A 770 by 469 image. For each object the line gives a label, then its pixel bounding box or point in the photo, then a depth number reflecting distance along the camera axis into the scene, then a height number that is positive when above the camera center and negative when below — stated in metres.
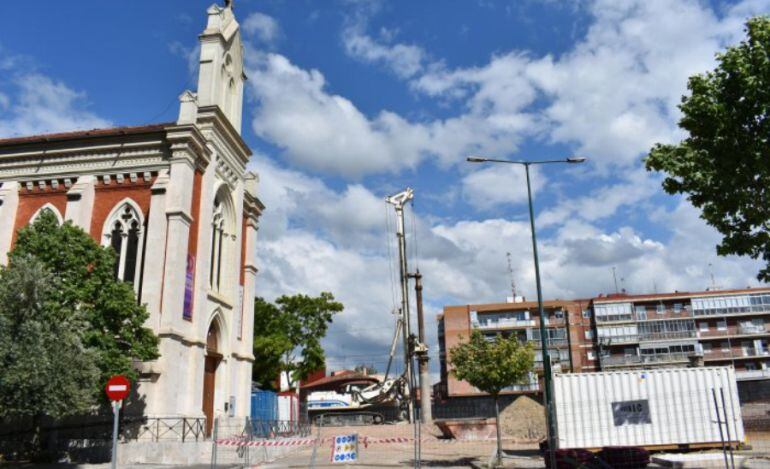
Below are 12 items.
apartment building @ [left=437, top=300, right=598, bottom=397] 68.56 +8.20
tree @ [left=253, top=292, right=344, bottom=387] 49.97 +5.56
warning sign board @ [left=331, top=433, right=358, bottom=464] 15.59 -1.12
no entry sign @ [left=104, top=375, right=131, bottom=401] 13.74 +0.39
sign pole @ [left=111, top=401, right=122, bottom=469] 13.04 -0.33
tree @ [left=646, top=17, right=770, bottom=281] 13.37 +5.41
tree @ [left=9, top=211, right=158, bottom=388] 19.89 +3.60
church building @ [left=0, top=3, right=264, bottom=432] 23.80 +7.91
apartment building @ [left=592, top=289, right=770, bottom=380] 66.50 +7.16
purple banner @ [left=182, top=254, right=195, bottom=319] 24.58 +4.52
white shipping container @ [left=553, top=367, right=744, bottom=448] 22.67 -0.34
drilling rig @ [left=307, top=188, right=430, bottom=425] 49.91 +0.21
